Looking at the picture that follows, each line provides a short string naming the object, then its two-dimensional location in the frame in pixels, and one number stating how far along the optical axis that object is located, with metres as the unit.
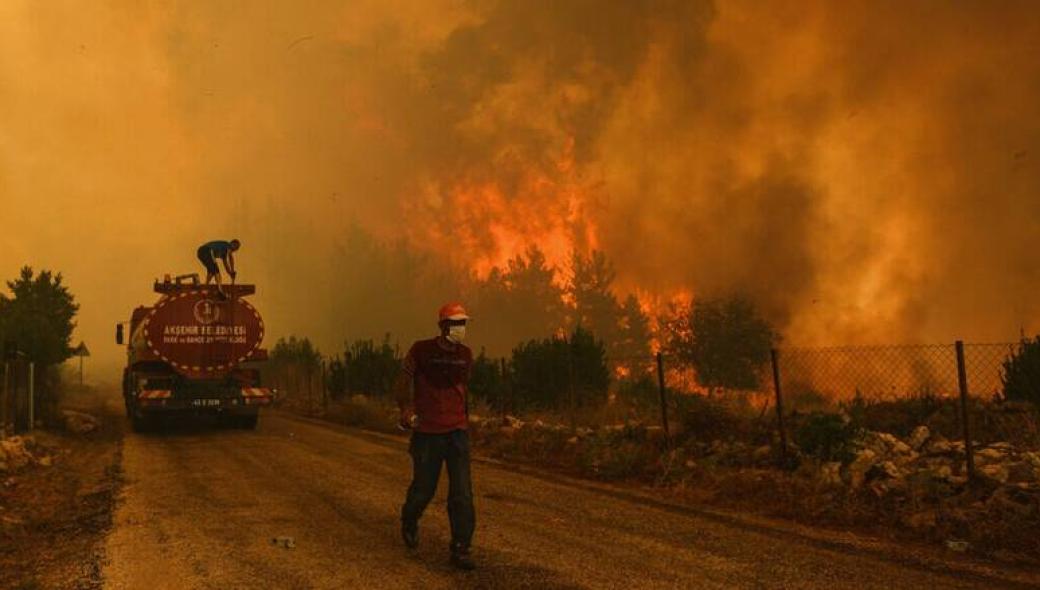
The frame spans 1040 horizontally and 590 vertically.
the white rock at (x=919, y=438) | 9.73
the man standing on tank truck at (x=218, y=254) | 17.00
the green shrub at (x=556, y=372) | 22.36
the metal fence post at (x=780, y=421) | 9.59
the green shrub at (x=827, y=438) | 9.25
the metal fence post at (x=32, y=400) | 15.89
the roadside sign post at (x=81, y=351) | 41.09
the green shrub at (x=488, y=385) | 22.75
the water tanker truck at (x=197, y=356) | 16.19
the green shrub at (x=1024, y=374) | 15.17
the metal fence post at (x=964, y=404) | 7.70
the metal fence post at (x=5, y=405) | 14.75
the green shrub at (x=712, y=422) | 11.60
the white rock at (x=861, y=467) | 8.39
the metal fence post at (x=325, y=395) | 24.83
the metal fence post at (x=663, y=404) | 11.62
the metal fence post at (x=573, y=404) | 14.21
